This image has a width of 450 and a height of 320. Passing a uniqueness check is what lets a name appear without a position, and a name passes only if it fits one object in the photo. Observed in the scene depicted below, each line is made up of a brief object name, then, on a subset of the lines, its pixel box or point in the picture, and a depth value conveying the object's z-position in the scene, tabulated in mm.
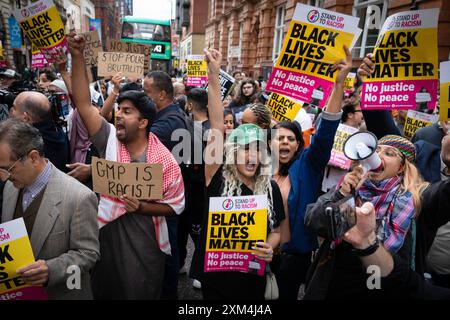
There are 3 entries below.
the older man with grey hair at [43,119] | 2721
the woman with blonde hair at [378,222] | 1654
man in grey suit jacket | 1716
